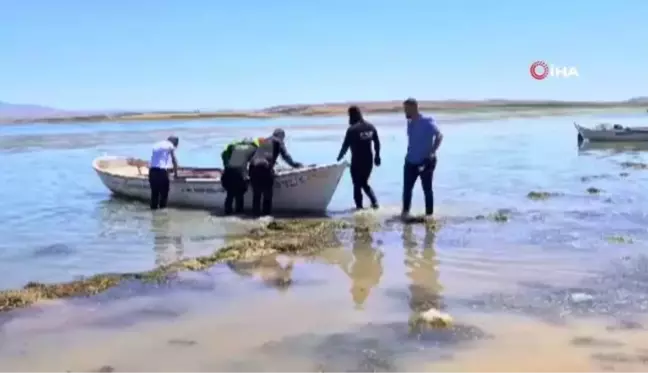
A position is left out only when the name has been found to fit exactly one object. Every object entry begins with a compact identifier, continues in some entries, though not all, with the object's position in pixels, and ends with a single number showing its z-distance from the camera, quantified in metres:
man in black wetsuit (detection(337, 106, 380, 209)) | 13.70
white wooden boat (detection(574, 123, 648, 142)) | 34.31
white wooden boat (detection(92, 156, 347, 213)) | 13.96
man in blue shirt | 12.84
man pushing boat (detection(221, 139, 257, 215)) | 13.80
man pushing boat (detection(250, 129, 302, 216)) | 13.55
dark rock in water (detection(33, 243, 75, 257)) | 11.33
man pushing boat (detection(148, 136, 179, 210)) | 15.05
